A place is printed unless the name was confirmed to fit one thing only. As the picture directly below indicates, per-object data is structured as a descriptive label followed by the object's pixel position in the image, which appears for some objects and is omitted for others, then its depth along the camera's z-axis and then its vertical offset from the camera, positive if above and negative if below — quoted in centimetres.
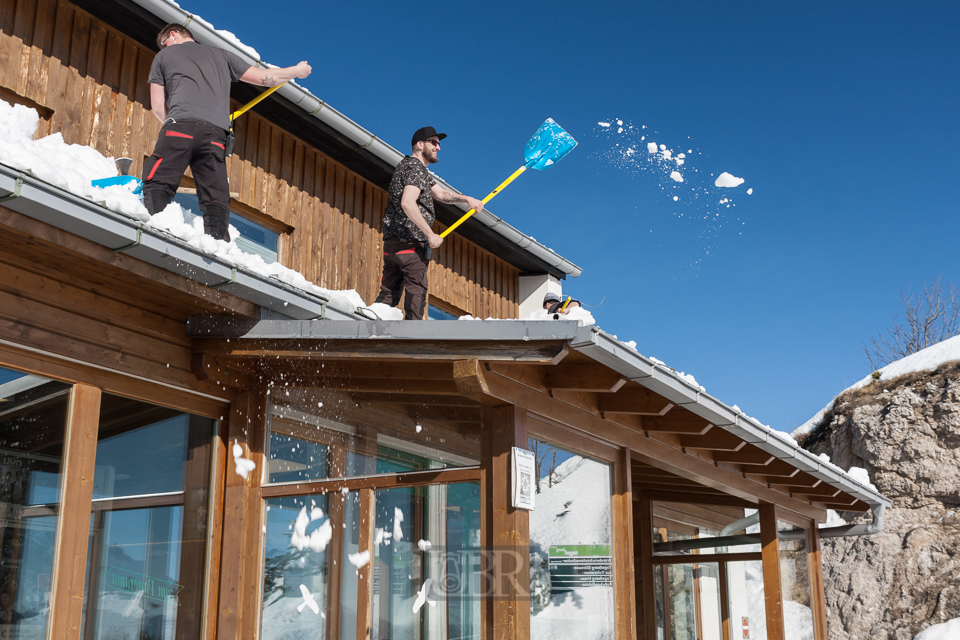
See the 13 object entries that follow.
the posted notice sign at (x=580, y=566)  523 -6
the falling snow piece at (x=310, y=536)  530 +13
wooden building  419 +69
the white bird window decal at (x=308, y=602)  521 -26
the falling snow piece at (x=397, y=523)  499 +19
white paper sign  462 +40
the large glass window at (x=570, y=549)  500 +4
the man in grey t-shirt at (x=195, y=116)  498 +251
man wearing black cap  624 +231
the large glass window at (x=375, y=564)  476 -4
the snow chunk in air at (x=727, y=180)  660 +280
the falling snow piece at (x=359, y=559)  512 -1
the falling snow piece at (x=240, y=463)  532 +56
